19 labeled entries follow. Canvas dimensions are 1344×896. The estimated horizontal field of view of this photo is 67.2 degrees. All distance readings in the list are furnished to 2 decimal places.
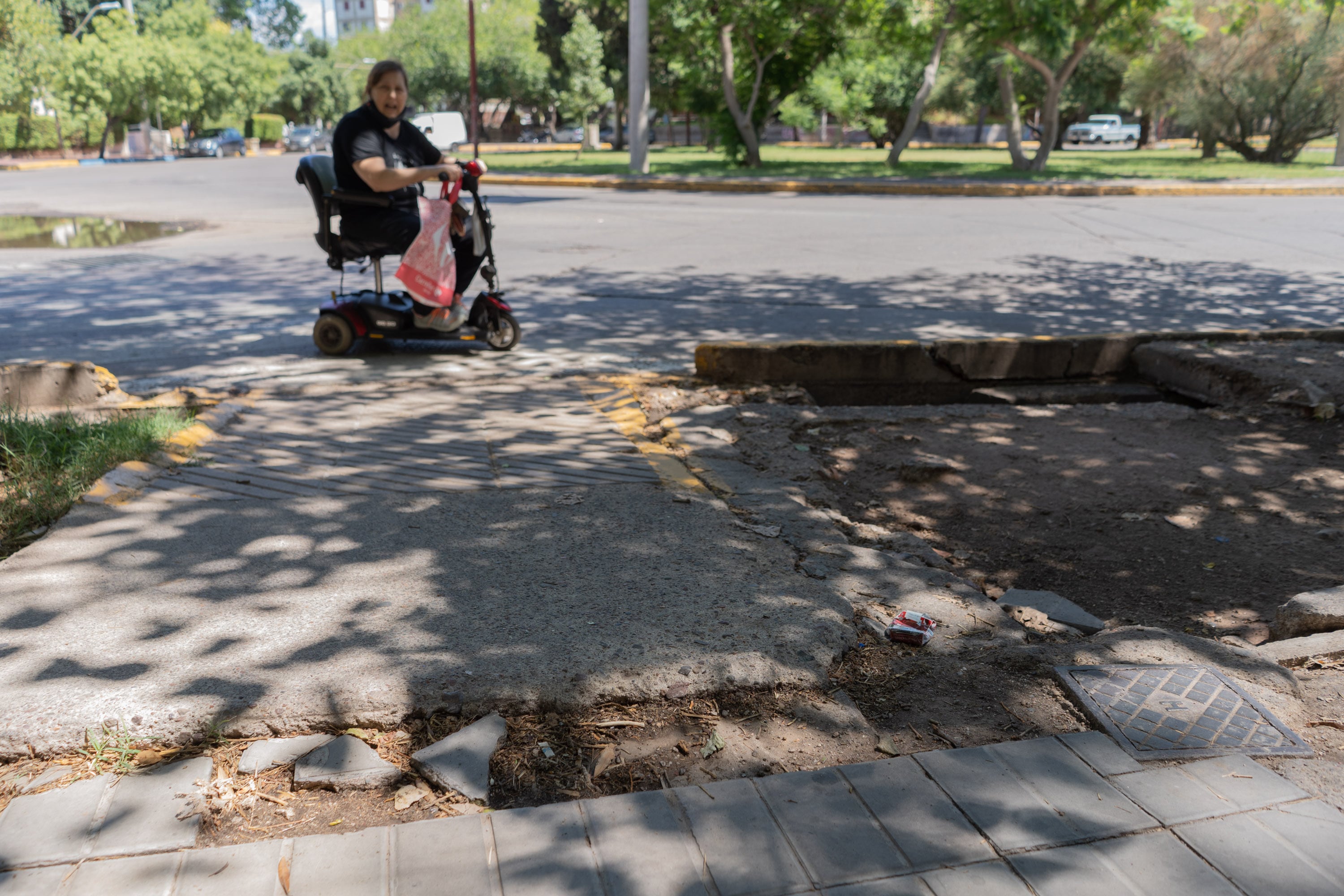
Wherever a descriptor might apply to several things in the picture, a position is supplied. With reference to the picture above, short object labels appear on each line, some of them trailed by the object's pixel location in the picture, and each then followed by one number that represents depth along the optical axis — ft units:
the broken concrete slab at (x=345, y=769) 7.81
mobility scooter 21.03
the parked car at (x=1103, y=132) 176.96
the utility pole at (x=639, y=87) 71.67
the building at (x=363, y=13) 450.71
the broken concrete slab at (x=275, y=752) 7.91
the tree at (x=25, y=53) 130.72
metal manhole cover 8.20
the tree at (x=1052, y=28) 68.59
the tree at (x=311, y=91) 236.02
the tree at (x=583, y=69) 131.85
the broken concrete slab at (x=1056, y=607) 11.01
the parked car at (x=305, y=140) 184.24
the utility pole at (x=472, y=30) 87.45
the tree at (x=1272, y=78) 94.38
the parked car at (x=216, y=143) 153.69
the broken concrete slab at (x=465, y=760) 7.80
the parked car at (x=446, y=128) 109.19
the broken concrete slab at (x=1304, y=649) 9.78
